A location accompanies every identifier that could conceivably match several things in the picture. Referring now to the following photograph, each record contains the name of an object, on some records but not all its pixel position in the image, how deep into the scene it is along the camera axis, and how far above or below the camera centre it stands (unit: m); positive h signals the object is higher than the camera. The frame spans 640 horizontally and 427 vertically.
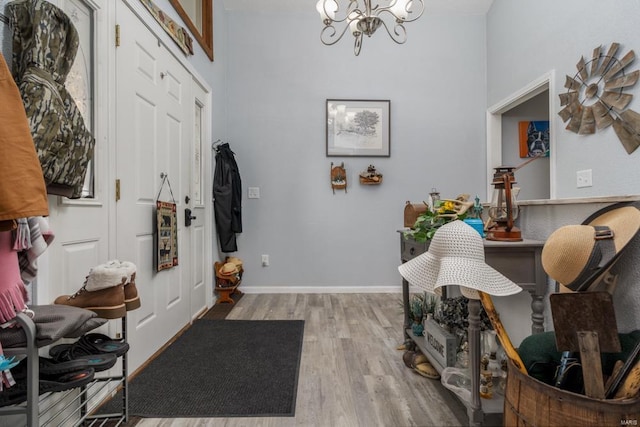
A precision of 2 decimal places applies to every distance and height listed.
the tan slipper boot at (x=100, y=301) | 1.25 -0.33
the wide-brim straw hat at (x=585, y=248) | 1.04 -0.11
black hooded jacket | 3.35 +0.13
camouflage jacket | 1.09 +0.43
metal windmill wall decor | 2.03 +0.78
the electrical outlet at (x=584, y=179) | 2.36 +0.24
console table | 1.46 -0.24
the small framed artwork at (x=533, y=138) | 3.62 +0.81
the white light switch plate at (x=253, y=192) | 3.73 +0.22
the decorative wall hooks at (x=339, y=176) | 3.68 +0.40
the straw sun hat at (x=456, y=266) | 1.05 -0.18
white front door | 1.84 +0.30
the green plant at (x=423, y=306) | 2.02 -0.59
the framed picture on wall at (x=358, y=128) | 3.72 +0.94
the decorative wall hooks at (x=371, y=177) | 3.67 +0.39
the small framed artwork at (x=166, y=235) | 2.13 -0.15
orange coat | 0.80 +0.12
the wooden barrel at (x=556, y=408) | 0.86 -0.54
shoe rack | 0.92 -0.73
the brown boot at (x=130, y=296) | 1.40 -0.35
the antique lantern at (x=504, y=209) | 1.51 +0.01
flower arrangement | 1.64 -0.02
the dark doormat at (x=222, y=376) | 1.55 -0.91
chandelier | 2.16 +1.31
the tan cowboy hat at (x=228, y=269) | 3.27 -0.56
